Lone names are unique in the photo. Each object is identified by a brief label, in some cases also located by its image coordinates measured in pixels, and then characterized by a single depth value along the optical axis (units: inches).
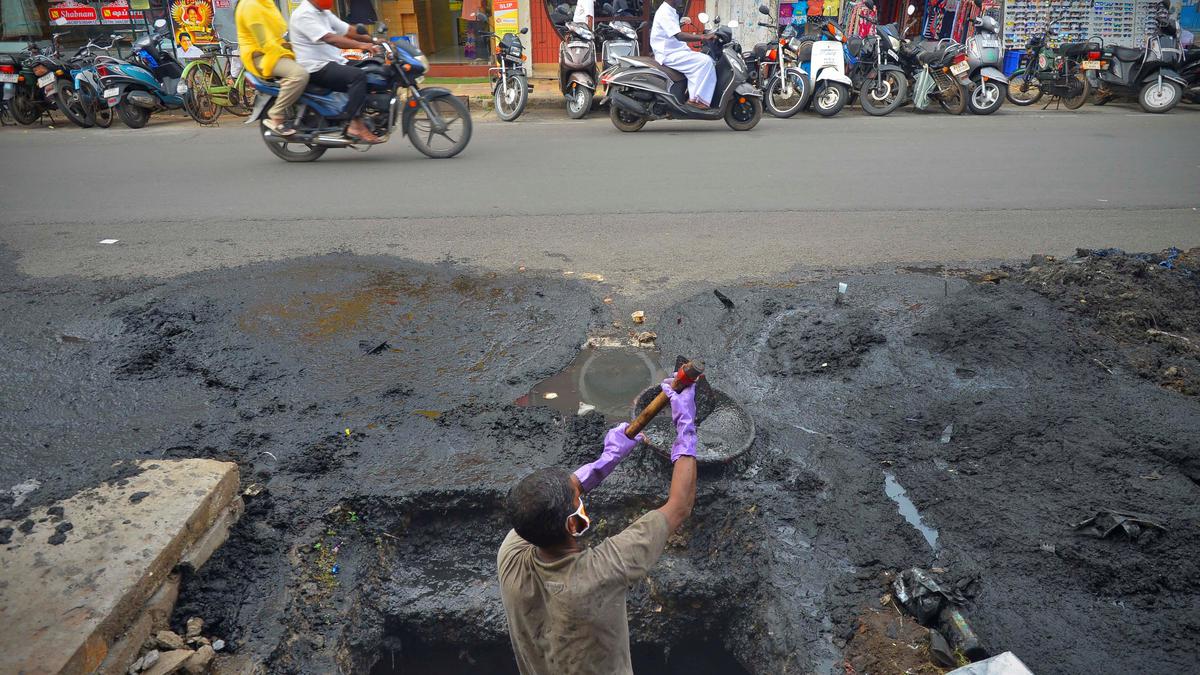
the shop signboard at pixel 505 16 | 576.1
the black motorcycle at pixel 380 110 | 340.2
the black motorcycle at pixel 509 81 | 485.4
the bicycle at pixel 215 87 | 485.4
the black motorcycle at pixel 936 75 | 486.9
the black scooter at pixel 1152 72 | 485.1
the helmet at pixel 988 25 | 499.5
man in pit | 82.4
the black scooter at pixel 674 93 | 424.5
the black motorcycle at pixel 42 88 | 470.0
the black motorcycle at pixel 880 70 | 490.3
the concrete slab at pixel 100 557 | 97.3
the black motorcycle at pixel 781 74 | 473.7
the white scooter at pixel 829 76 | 478.6
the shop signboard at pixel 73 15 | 578.2
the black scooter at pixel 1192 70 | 491.8
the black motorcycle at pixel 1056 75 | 505.0
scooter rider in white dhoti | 424.2
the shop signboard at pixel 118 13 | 578.9
